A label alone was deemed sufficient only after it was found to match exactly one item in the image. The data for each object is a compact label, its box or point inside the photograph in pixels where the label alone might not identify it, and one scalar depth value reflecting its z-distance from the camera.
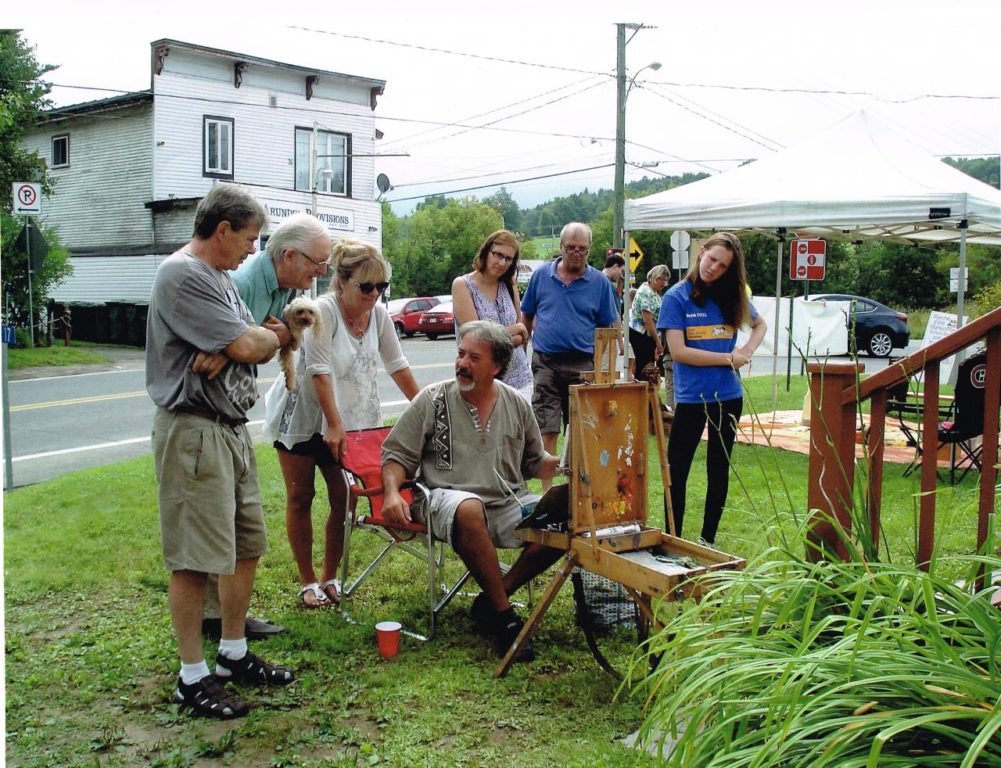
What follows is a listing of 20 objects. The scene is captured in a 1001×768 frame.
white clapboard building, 24.94
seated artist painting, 3.81
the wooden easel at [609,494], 3.37
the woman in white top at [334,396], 4.12
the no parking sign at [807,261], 12.46
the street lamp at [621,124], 21.42
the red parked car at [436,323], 28.34
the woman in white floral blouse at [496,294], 5.25
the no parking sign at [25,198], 9.02
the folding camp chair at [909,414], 5.43
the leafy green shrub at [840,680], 1.67
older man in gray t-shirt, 3.08
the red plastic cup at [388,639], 3.73
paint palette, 3.42
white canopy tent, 7.64
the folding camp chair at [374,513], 3.92
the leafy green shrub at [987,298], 16.05
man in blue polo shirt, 5.70
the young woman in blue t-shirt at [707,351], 4.80
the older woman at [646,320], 9.73
